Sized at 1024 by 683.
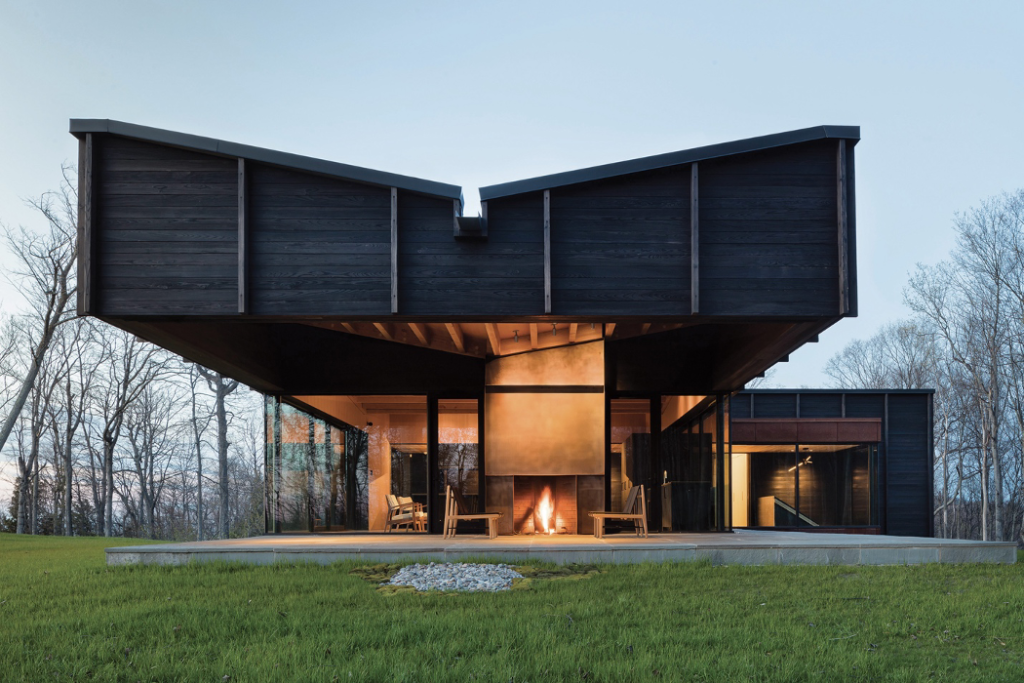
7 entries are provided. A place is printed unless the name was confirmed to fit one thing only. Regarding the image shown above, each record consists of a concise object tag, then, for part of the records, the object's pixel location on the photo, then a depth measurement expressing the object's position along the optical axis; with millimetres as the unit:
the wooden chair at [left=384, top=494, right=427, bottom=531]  14012
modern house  9281
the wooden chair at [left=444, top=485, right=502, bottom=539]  11691
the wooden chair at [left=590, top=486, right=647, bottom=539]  11500
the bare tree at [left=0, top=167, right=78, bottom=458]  23016
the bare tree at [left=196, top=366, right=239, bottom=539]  27625
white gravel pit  8117
